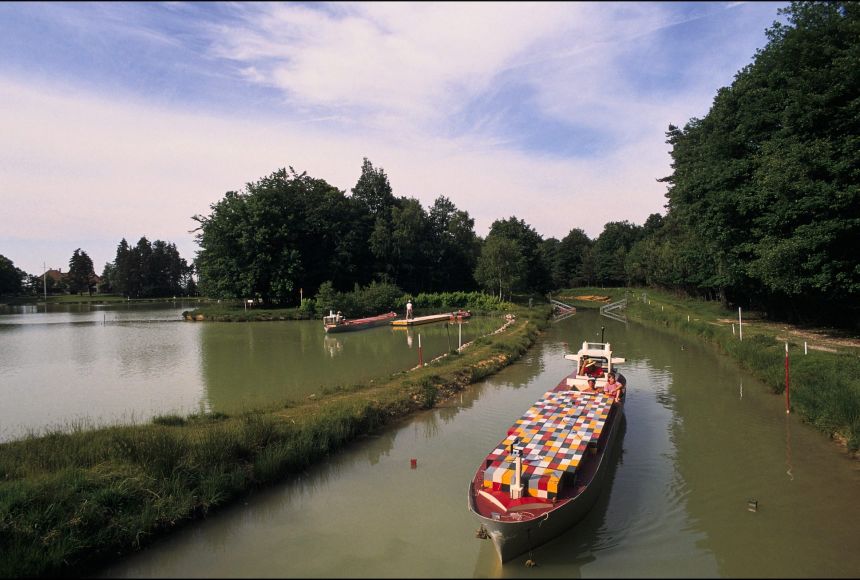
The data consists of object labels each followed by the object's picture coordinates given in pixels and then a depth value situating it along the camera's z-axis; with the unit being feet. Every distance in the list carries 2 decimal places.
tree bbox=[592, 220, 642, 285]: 315.58
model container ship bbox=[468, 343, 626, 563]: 24.49
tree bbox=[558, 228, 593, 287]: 353.76
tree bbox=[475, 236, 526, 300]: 213.66
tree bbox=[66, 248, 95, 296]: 349.61
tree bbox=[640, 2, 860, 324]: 66.80
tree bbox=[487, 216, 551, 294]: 267.39
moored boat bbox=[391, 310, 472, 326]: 145.18
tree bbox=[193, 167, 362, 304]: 186.39
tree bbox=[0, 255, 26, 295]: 319.06
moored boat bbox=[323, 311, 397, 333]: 128.16
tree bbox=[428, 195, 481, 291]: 247.91
